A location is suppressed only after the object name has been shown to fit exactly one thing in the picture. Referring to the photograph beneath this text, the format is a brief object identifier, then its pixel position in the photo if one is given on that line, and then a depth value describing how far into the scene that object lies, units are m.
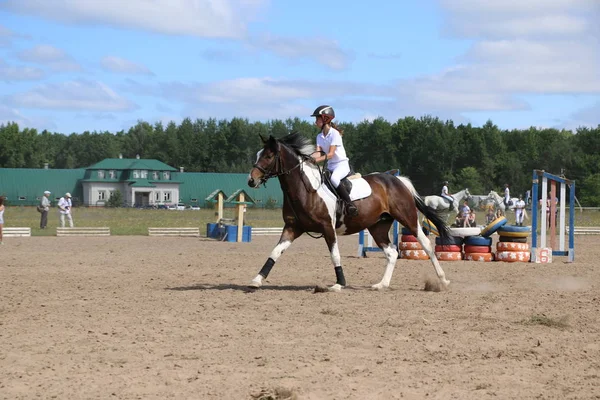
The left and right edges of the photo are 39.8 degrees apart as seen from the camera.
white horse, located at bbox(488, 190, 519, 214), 41.41
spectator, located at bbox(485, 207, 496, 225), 40.19
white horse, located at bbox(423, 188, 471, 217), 34.61
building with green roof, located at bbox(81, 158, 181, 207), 111.25
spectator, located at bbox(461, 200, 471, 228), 34.84
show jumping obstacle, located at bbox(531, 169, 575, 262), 19.84
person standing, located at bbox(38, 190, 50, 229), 39.12
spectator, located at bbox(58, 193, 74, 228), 36.97
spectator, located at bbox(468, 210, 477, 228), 35.11
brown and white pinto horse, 12.76
